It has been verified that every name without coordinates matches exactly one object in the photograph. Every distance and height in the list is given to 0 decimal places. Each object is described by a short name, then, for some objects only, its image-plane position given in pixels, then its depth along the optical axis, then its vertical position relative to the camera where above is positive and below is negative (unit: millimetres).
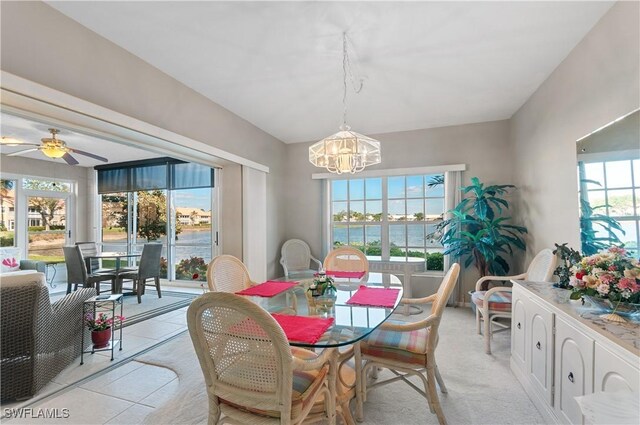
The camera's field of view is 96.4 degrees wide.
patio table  4747 -631
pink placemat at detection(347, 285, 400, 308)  1931 -582
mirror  1747 +191
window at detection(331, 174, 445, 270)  4543 +11
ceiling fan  3791 +1005
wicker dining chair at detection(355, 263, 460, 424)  1743 -860
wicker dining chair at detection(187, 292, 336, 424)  1156 -634
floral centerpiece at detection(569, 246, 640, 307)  1362 -321
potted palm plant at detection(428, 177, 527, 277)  3613 -219
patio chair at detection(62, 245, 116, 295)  4547 -857
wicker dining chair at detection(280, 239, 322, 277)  4758 -645
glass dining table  1436 -602
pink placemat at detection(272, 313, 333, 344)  1416 -591
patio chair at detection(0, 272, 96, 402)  1985 -845
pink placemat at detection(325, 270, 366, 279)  2746 -565
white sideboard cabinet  1200 -714
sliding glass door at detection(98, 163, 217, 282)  5781 +49
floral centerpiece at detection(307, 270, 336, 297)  2061 -509
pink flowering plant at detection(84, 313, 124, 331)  2695 -994
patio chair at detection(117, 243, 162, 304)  4637 -869
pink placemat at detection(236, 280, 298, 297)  2258 -593
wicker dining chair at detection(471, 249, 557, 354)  2629 -852
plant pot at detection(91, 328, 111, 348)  2775 -1153
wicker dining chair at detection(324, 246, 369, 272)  3076 -481
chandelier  2363 +560
